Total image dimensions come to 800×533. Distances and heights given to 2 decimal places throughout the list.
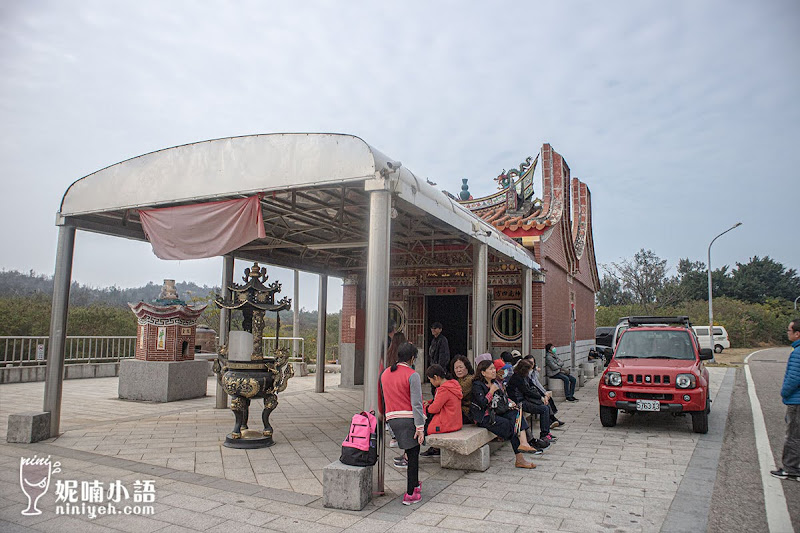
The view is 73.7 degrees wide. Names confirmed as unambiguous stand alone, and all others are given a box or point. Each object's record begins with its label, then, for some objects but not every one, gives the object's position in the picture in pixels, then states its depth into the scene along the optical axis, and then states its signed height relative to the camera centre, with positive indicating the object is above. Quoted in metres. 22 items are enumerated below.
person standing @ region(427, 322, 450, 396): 9.72 -0.45
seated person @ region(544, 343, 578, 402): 12.54 -1.08
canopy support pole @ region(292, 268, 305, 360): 24.83 +0.55
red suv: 8.28 -0.79
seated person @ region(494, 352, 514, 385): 7.95 -0.70
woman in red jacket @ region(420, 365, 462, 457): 6.07 -0.96
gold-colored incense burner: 7.03 -0.64
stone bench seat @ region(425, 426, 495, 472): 5.76 -1.37
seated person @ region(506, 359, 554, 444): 7.46 -1.00
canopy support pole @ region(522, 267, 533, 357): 12.01 +0.33
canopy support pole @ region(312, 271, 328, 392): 13.80 -0.06
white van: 30.17 -0.62
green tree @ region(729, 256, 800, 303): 51.97 +4.64
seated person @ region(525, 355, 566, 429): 8.12 -1.08
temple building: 13.81 +1.15
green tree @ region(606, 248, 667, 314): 45.12 +4.28
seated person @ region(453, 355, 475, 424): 6.77 -0.69
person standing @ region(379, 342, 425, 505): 4.95 -0.83
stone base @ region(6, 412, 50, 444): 7.06 -1.47
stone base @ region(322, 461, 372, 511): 4.72 -1.47
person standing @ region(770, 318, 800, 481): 5.93 -1.01
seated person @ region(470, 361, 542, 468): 6.56 -1.05
